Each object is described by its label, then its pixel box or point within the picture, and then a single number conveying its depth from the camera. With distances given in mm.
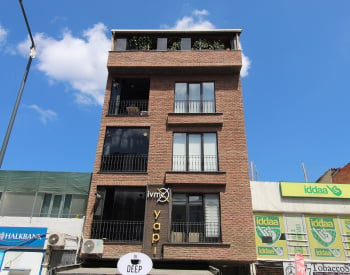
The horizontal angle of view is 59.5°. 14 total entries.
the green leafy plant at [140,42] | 19484
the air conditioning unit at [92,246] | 13554
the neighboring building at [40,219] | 14234
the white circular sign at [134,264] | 7020
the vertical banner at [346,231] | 15284
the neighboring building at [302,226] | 14805
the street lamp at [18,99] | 9388
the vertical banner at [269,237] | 15148
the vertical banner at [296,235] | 15188
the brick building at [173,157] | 14383
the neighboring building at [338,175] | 21453
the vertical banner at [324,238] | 15078
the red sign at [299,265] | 11812
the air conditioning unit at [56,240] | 13922
